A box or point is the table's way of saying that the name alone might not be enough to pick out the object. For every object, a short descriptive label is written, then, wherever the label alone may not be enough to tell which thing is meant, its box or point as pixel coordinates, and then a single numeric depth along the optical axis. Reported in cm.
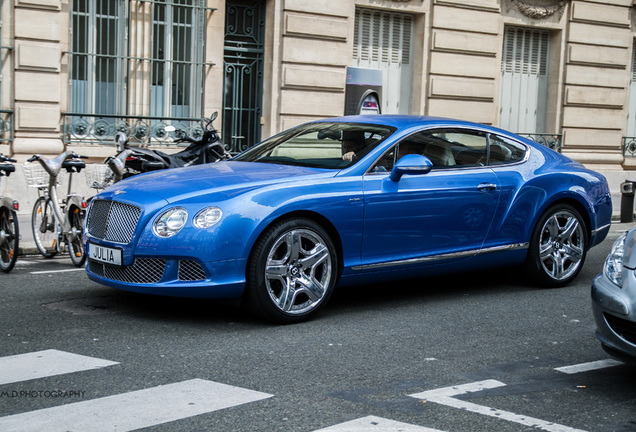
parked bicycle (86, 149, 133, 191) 939
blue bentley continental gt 608
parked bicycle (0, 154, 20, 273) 852
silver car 472
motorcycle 975
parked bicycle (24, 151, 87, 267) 900
